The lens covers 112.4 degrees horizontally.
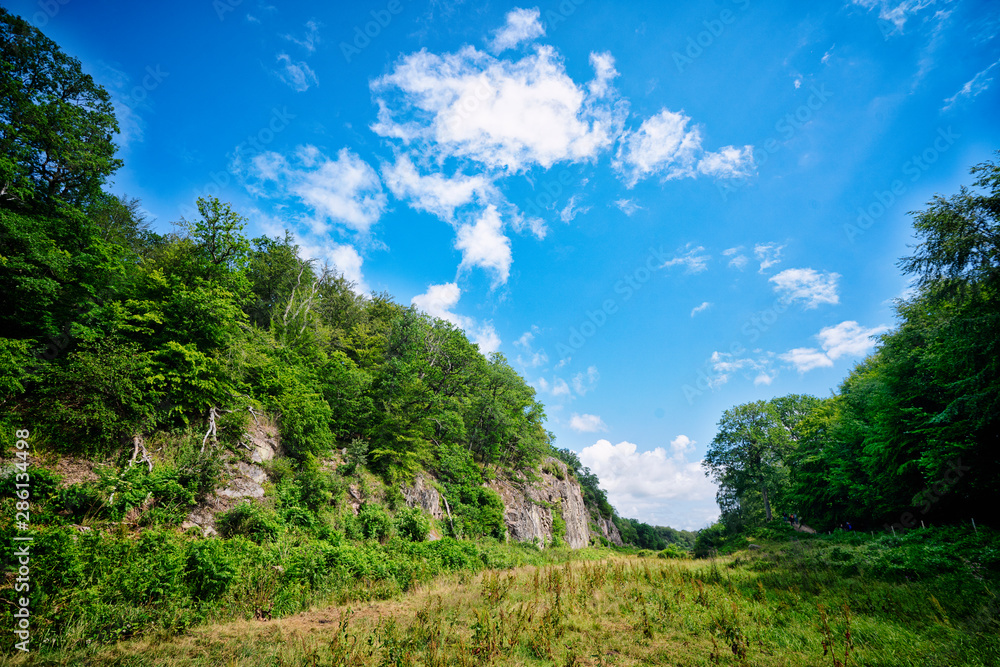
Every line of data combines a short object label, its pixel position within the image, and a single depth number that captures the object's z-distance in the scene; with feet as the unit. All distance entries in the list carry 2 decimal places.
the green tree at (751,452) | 110.75
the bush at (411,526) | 52.70
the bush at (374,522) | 47.60
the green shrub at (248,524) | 33.94
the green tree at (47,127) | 37.17
